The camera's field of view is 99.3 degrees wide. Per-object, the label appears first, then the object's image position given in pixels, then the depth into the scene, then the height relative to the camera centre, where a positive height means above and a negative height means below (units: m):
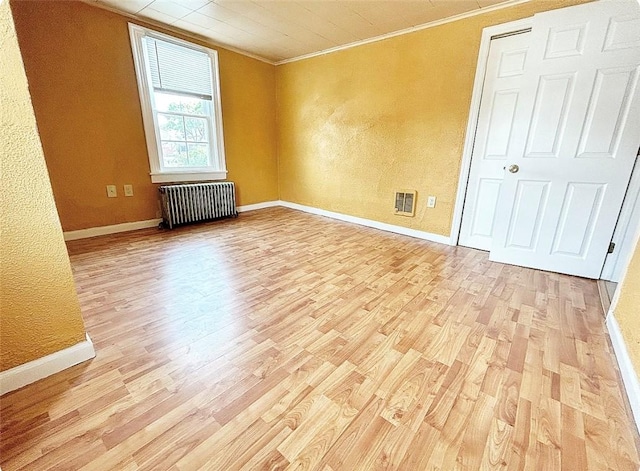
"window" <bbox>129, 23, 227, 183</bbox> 3.16 +0.66
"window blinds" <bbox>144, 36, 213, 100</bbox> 3.18 +1.09
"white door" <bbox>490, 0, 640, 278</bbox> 1.97 +0.23
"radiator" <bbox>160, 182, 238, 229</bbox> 3.45 -0.56
